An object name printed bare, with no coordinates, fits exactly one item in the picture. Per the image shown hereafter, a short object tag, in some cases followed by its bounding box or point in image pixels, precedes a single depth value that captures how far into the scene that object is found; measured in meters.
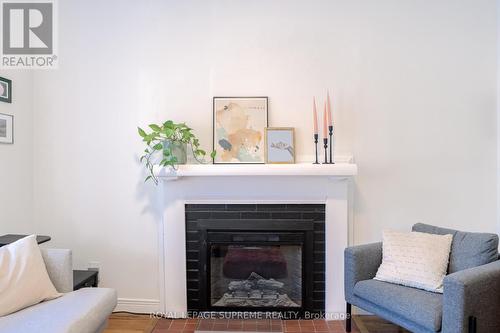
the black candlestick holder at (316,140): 2.47
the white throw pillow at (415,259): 2.05
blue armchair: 1.70
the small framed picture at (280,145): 2.56
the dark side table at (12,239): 2.18
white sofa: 1.59
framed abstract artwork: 2.61
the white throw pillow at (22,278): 1.76
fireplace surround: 2.54
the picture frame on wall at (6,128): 2.48
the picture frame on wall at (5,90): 2.49
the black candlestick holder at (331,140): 2.47
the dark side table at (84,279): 2.31
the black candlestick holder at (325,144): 2.49
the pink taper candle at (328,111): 2.46
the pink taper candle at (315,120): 2.45
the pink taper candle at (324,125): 2.46
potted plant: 2.42
